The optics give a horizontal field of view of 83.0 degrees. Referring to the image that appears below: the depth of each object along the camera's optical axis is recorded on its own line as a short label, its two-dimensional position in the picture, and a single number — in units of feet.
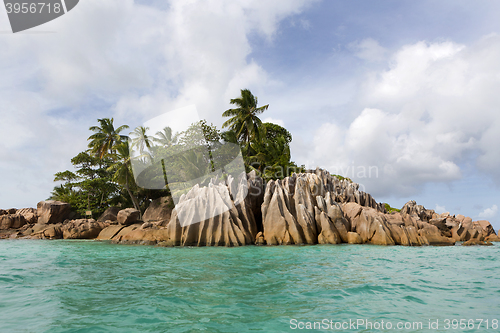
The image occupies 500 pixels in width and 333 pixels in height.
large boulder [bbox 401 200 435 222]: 88.69
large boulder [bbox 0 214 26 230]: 102.47
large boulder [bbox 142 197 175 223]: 101.60
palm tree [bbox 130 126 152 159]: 126.31
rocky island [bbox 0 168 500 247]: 59.31
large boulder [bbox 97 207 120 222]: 105.40
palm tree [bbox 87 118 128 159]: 136.05
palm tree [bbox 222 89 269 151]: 113.19
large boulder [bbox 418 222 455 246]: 63.57
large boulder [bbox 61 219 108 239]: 83.15
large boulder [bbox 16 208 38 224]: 107.84
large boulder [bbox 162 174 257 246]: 58.80
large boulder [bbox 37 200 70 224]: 98.89
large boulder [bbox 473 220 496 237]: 85.86
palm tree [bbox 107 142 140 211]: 107.12
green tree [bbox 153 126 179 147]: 129.18
